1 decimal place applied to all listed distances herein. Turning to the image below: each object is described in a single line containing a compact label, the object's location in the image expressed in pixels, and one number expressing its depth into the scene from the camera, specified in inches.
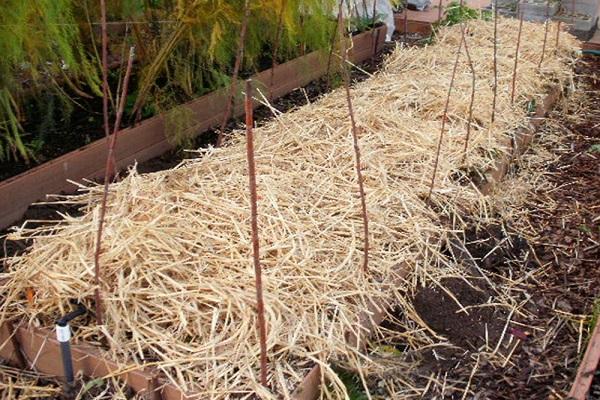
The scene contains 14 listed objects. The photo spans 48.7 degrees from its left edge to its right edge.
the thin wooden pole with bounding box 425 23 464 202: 116.4
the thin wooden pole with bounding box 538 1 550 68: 189.1
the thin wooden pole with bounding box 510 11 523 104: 161.7
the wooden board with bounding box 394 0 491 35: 258.4
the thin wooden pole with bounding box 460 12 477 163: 129.7
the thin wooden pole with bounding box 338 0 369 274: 91.8
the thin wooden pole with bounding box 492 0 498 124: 147.4
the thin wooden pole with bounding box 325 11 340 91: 175.1
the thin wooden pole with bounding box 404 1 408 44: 236.8
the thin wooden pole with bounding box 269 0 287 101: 147.5
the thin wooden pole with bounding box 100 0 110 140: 80.2
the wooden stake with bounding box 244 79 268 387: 64.2
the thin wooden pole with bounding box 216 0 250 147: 112.7
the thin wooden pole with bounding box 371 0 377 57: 222.9
